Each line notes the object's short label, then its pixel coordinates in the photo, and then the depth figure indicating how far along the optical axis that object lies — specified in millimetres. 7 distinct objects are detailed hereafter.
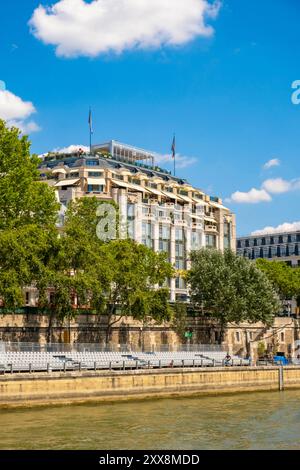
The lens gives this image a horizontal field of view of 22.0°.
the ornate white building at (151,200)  112812
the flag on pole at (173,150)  128950
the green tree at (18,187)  68000
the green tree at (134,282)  75438
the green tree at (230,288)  90500
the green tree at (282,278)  116062
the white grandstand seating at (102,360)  56844
